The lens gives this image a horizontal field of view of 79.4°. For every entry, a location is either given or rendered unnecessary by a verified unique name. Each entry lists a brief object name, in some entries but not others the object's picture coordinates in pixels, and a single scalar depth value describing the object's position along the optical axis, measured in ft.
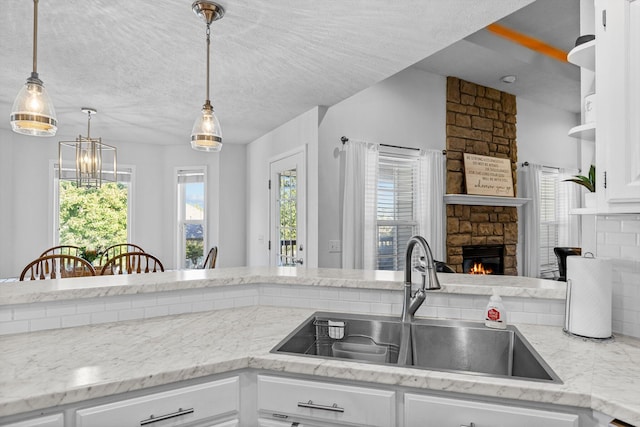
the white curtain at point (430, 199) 14.23
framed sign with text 15.19
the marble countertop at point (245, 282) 5.11
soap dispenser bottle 4.99
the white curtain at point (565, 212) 18.16
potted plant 4.62
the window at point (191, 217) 18.40
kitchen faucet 4.75
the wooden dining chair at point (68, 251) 15.58
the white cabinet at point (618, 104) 4.02
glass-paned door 12.86
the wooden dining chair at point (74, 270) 10.43
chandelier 12.50
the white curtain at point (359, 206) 12.29
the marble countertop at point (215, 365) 3.32
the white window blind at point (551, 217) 17.83
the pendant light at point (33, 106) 5.03
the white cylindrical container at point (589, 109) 4.78
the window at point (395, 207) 13.47
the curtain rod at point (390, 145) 12.39
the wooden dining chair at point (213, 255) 13.99
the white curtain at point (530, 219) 16.88
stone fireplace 15.07
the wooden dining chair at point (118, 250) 17.39
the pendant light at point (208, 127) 6.28
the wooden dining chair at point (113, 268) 11.24
